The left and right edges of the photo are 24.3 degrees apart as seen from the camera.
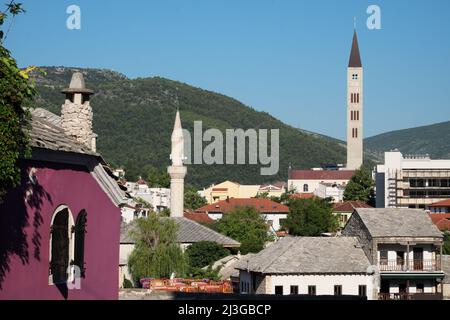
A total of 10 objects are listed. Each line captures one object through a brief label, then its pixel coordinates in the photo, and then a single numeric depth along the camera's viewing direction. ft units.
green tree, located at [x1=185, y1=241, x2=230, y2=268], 260.62
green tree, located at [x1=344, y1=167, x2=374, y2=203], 574.56
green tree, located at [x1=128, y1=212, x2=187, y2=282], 237.25
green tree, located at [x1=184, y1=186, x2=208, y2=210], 595.47
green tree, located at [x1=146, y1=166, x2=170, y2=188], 622.13
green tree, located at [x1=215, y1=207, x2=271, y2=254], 311.68
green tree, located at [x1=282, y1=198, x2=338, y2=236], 396.98
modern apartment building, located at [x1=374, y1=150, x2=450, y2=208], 501.15
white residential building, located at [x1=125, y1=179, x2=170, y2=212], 478.18
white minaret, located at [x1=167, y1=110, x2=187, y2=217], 315.99
